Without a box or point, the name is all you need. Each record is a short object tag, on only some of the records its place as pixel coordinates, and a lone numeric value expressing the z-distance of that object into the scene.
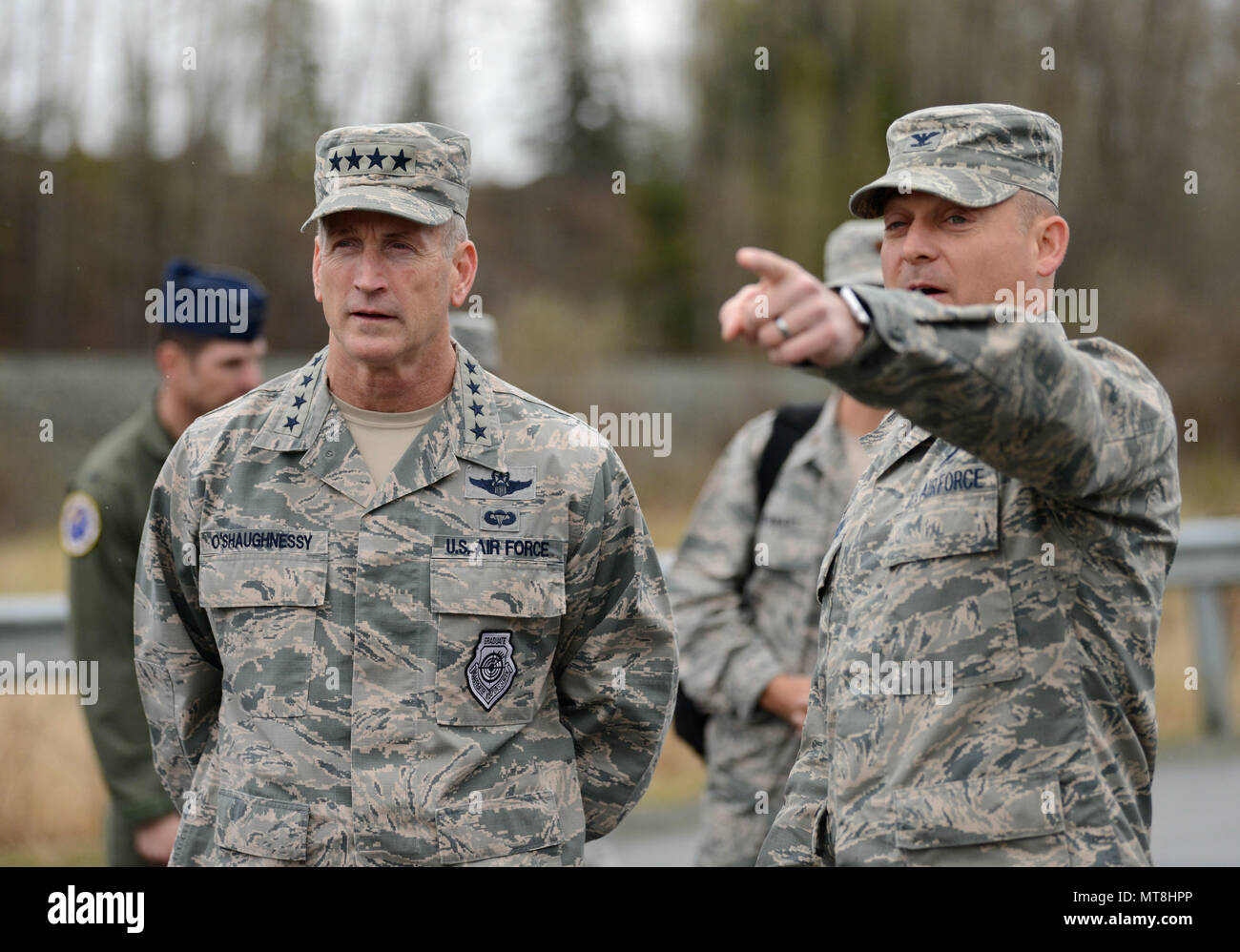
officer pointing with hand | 1.98
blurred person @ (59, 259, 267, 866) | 4.15
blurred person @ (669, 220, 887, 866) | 4.05
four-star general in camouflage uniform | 2.72
